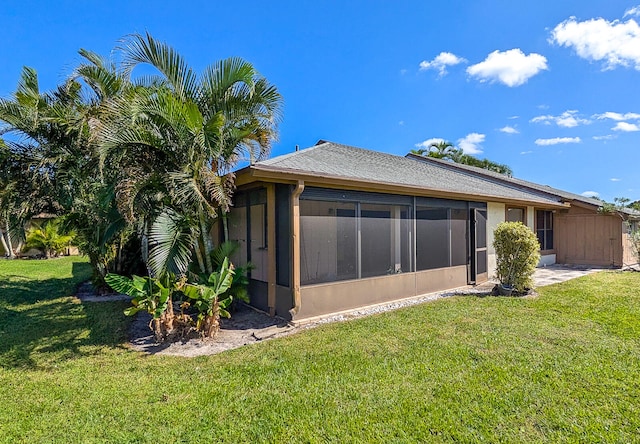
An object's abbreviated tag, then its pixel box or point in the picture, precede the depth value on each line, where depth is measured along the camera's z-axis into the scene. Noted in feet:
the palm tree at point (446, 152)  94.07
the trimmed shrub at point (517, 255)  27.20
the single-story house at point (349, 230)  20.93
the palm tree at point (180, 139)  17.08
